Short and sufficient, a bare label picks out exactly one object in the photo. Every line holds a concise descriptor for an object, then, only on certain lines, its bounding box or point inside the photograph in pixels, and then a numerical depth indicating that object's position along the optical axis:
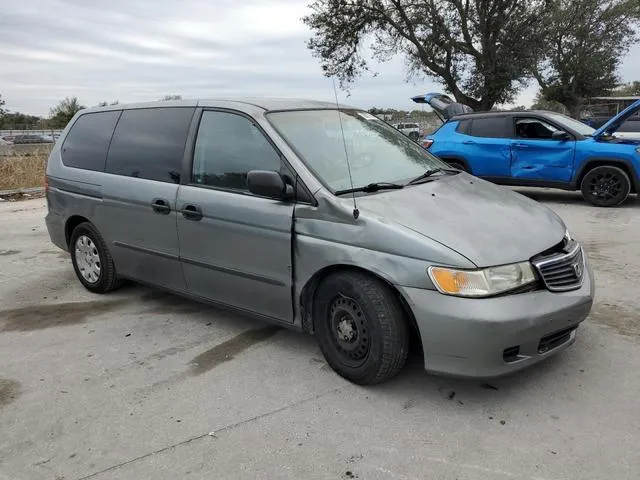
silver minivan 3.00
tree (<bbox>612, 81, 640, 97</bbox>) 49.70
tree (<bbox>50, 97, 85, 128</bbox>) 49.22
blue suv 9.23
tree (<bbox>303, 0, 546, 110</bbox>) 22.19
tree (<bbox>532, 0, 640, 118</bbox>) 28.06
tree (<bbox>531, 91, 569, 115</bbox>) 41.14
